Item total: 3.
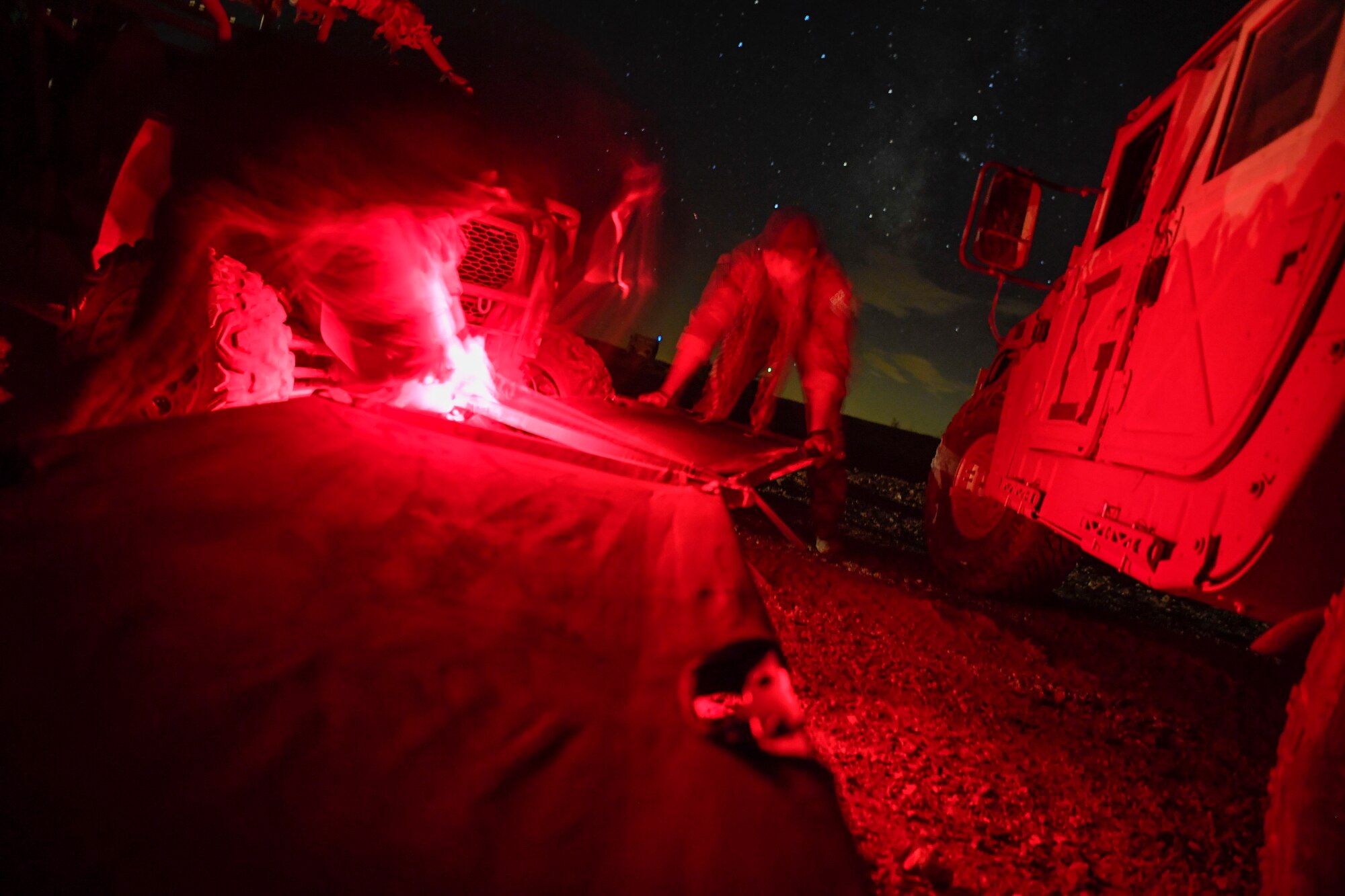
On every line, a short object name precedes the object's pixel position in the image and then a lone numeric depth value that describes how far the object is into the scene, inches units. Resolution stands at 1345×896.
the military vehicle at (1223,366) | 72.0
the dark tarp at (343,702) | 33.5
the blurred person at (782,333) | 205.5
